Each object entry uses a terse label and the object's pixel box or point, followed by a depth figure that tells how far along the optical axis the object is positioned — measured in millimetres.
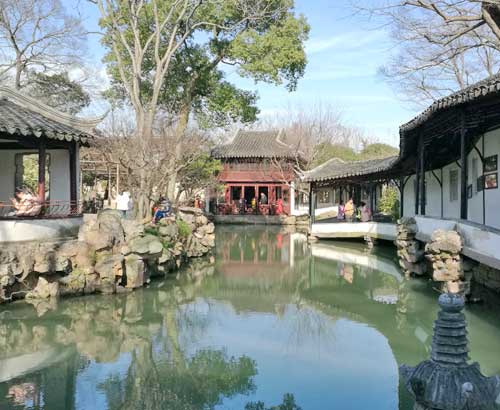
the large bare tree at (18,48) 23656
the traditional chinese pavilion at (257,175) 32906
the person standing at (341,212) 24411
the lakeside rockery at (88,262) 9086
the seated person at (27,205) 10320
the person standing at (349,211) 22727
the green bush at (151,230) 12766
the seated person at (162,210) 15291
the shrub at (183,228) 15266
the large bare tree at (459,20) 10445
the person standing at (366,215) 20750
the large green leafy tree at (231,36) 21438
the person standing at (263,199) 33906
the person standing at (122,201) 19656
